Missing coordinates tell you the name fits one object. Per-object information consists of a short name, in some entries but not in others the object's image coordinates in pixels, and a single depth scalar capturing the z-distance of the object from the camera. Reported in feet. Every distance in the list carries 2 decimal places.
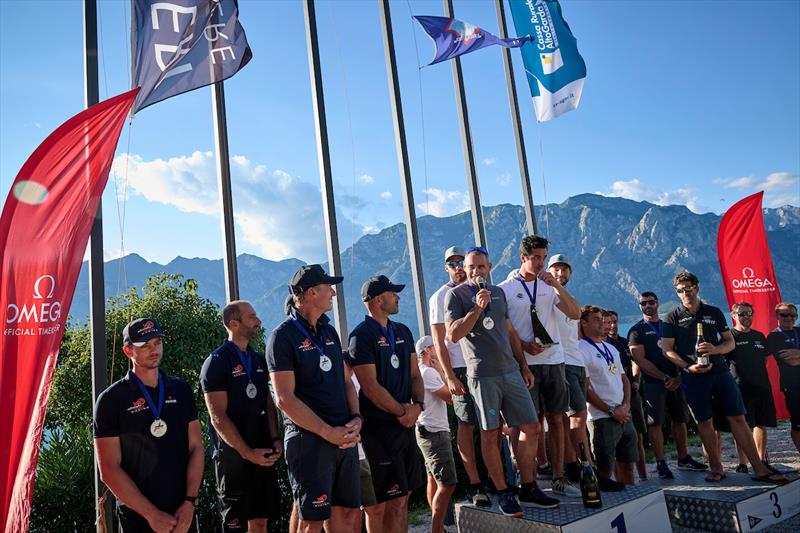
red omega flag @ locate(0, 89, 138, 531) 11.80
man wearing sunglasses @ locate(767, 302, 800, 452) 20.62
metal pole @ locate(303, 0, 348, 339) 20.97
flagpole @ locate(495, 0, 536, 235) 30.01
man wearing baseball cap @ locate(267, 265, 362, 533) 10.73
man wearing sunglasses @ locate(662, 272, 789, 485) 18.29
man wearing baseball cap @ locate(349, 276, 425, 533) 13.23
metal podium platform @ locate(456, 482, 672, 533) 12.91
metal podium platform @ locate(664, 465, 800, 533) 15.26
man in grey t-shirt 14.23
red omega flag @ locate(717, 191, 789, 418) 28.68
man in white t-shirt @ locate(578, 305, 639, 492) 17.93
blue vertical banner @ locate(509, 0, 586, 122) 28.78
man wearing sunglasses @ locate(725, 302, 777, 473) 20.29
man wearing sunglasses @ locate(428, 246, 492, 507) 15.12
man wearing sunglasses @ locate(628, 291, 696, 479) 20.99
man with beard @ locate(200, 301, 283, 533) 12.46
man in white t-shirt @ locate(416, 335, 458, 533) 15.75
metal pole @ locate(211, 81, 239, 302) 17.40
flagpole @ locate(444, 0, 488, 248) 27.37
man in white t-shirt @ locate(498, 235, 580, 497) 15.93
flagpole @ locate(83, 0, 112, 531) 14.34
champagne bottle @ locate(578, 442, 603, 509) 13.87
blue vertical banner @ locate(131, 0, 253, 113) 15.99
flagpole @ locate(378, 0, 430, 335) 23.64
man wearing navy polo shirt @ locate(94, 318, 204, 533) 9.93
